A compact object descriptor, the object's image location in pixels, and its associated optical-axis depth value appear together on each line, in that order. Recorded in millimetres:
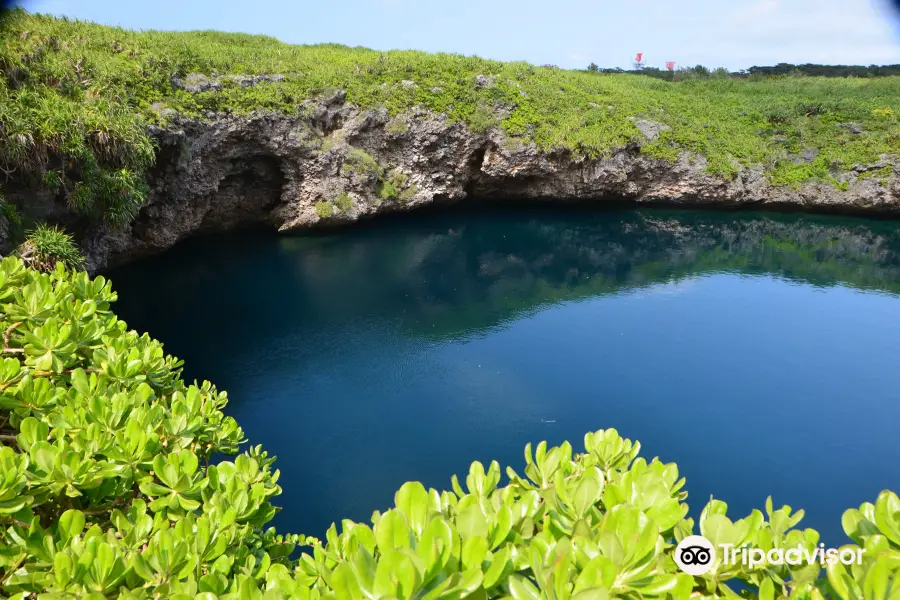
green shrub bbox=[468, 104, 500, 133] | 21156
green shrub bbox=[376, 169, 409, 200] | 20156
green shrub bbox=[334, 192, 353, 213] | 18766
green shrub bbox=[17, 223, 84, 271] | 9880
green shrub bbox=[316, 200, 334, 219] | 18547
